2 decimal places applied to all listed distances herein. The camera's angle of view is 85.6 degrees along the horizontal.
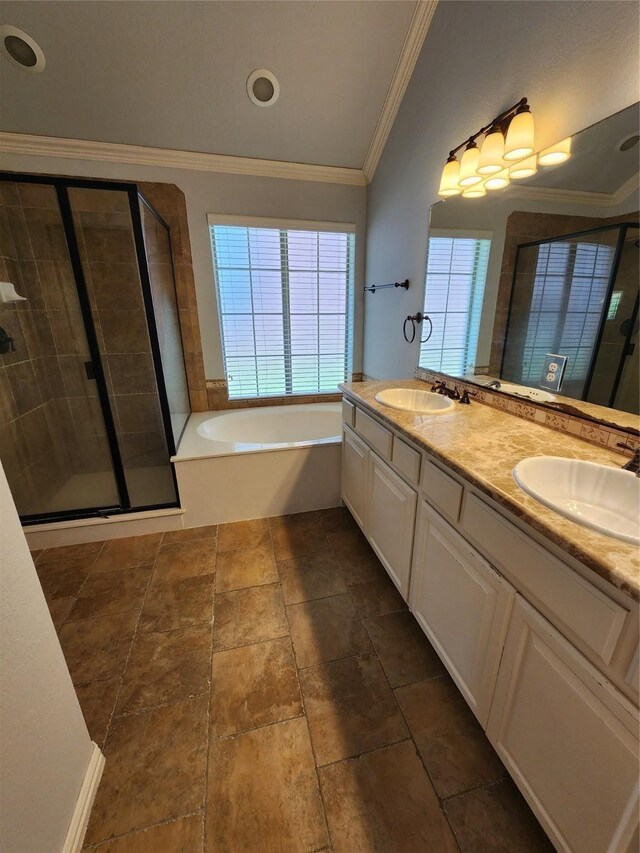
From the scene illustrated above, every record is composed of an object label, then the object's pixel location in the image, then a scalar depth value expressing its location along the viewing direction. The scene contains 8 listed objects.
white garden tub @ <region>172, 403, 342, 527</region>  2.21
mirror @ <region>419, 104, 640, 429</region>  1.07
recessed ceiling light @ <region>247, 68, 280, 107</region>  2.01
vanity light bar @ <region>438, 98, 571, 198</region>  1.30
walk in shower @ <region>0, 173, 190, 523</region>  2.06
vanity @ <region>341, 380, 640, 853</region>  0.65
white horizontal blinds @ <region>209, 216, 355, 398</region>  2.81
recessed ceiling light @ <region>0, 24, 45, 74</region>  1.71
